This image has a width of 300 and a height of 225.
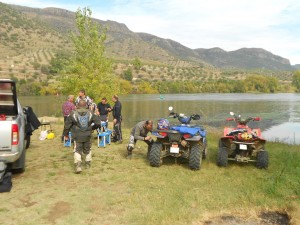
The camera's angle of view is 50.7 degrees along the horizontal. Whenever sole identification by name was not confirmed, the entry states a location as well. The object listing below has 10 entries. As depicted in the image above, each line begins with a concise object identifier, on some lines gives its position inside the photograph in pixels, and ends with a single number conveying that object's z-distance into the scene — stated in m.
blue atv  8.91
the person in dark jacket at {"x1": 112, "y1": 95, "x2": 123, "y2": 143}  12.98
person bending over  9.84
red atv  9.15
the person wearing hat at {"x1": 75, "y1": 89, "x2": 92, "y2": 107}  11.61
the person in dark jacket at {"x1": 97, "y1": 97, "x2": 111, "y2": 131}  13.45
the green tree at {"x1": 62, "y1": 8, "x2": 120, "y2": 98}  23.00
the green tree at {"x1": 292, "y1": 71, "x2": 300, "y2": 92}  130.12
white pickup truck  6.86
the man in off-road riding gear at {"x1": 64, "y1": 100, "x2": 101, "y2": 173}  8.38
